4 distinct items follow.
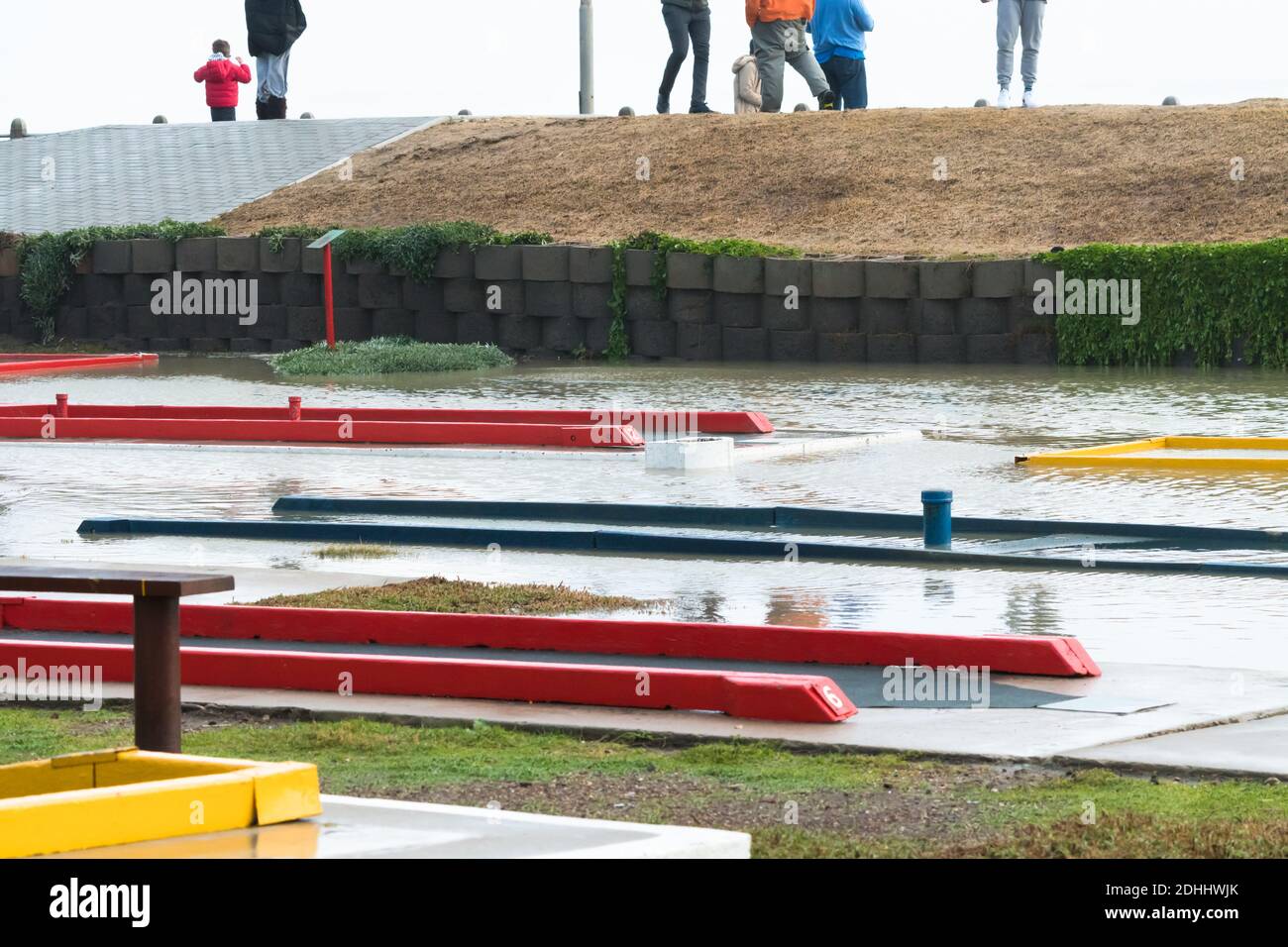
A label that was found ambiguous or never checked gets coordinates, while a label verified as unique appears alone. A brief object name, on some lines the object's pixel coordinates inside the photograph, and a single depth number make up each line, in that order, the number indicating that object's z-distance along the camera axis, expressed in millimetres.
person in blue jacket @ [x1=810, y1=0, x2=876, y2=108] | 25953
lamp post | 33375
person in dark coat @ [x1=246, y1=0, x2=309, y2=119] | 28781
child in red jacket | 32000
